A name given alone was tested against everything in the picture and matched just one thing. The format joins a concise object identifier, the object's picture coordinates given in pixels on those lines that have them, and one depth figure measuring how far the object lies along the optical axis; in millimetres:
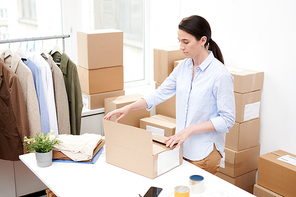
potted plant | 1737
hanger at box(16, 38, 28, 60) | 2443
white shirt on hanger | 2420
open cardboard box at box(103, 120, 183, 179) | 1574
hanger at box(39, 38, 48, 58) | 2545
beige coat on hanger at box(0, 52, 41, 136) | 2342
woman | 1682
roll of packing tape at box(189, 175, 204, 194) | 1494
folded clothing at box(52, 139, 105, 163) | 1818
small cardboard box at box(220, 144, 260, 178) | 2641
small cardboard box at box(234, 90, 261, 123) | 2550
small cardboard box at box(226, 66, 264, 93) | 2510
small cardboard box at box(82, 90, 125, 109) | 2939
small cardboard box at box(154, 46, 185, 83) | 2932
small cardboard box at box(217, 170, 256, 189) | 2702
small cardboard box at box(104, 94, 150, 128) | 2844
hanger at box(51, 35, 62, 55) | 2611
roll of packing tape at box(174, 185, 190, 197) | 1431
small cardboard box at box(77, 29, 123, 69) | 2782
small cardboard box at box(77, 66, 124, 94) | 2881
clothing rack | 2391
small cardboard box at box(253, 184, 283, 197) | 2417
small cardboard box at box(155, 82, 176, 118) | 3004
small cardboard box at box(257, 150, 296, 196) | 2279
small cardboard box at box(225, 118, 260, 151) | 2600
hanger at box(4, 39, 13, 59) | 2393
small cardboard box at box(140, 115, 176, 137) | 2731
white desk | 1521
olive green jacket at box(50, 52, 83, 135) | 2562
